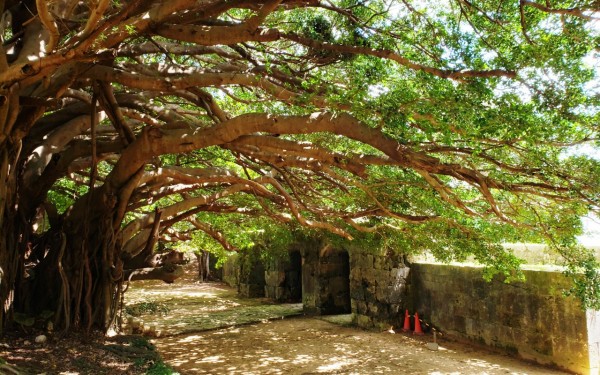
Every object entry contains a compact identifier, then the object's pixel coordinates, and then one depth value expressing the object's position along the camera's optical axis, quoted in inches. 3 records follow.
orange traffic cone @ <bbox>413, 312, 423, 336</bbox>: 425.6
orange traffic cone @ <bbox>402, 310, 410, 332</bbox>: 437.4
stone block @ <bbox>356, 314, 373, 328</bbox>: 456.4
